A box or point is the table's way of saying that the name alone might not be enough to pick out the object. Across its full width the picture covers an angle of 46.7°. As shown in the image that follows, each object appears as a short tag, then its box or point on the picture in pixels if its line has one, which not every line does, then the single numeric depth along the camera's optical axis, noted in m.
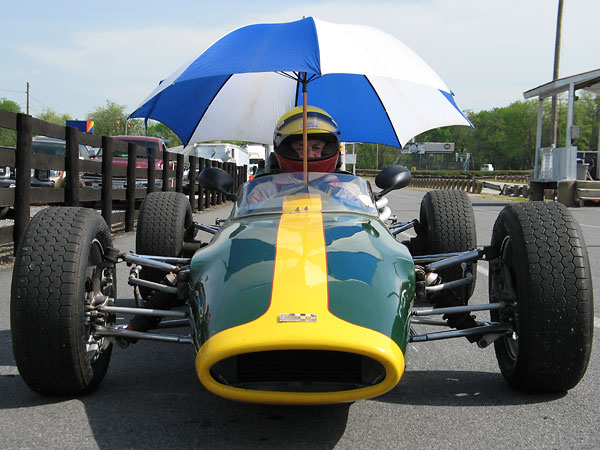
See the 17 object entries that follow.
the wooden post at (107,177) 11.20
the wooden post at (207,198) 21.62
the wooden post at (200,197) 19.91
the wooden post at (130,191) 12.56
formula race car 2.74
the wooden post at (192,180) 18.59
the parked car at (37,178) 16.22
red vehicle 18.69
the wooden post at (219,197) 24.73
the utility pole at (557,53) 33.62
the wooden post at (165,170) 15.41
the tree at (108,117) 133.88
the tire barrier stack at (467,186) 34.38
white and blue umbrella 5.23
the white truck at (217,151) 39.31
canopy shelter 24.03
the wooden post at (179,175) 17.23
